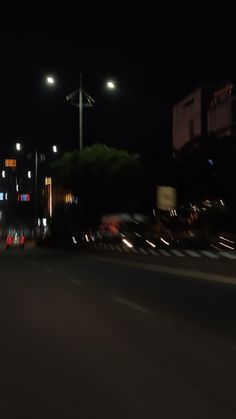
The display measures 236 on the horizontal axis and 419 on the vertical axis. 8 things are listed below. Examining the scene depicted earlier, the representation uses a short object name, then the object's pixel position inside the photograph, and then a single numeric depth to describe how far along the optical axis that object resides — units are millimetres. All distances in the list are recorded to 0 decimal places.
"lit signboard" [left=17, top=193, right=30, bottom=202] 136850
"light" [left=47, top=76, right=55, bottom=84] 39369
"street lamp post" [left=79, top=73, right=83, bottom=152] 41781
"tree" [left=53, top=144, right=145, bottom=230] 53750
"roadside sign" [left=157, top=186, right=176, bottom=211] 31938
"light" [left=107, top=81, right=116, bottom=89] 39722
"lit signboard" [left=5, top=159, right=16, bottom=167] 106625
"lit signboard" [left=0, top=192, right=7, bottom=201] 157988
